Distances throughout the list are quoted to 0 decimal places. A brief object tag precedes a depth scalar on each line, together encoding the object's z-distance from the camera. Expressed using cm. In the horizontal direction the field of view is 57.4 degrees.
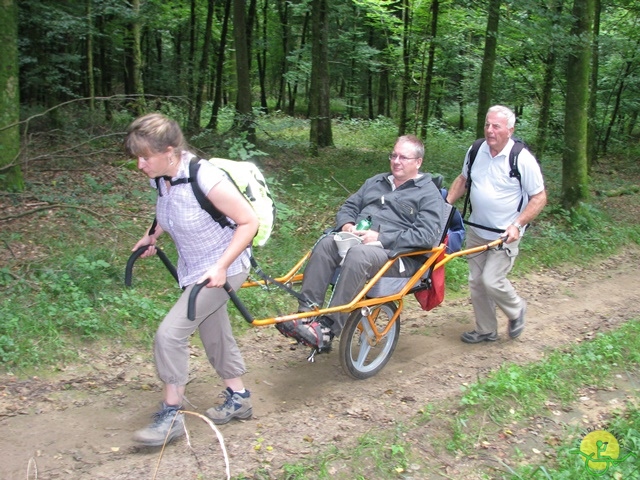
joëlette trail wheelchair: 441
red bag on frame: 510
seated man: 445
